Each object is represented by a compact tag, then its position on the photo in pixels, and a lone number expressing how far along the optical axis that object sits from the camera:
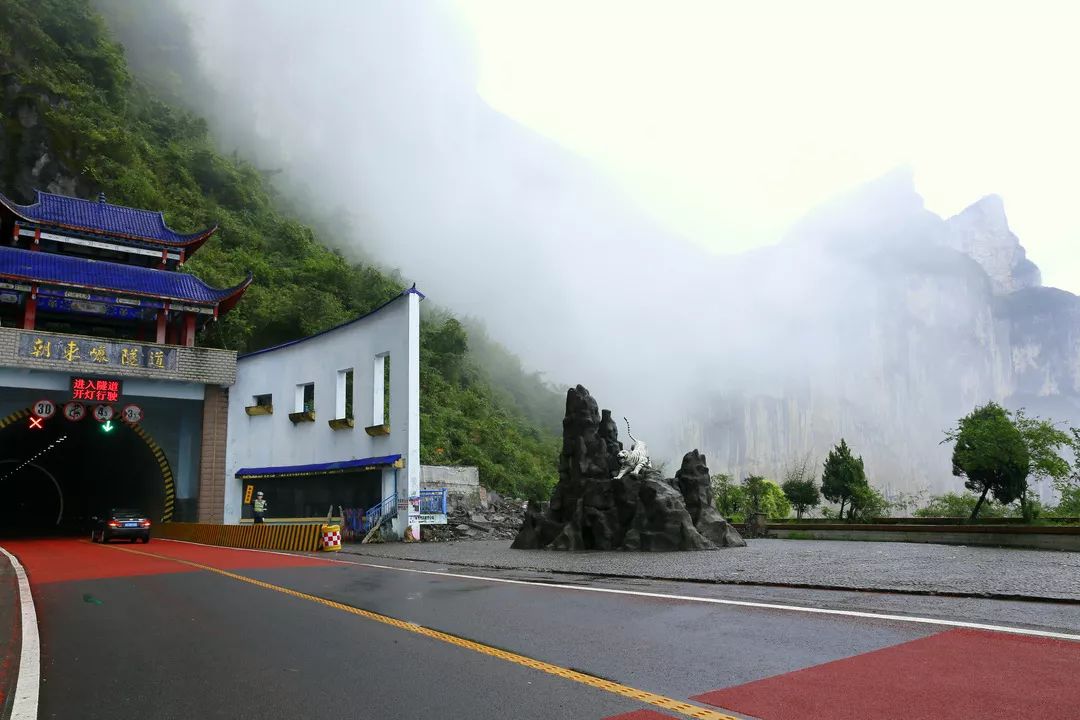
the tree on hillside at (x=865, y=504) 37.03
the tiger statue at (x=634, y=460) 19.55
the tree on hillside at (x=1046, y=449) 25.67
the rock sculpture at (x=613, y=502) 17.73
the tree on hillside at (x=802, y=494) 40.44
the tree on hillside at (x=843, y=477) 37.53
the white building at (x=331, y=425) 23.72
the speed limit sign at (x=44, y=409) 25.53
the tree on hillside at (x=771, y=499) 51.64
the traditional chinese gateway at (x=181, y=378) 25.02
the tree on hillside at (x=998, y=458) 25.80
